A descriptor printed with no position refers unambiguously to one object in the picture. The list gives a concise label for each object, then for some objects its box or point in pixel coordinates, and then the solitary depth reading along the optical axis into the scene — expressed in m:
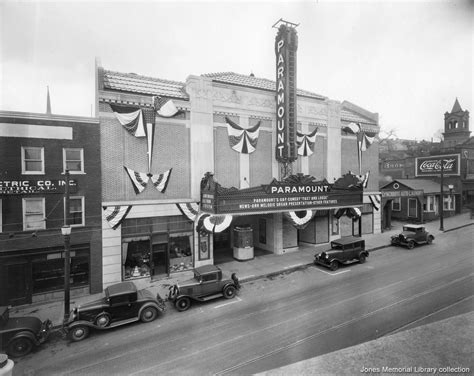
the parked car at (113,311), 10.95
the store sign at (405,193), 31.23
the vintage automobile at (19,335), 9.70
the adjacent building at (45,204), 13.98
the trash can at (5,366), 6.63
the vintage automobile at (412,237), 21.84
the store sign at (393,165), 45.12
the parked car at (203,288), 13.07
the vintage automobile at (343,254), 17.77
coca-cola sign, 36.94
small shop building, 30.70
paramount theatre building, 16.45
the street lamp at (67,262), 12.33
